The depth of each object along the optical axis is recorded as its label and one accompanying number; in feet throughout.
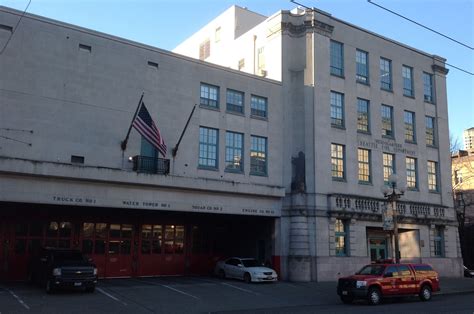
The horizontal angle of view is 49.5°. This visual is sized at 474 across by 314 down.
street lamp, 81.20
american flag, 81.87
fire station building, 82.07
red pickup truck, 70.95
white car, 94.58
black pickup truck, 72.13
